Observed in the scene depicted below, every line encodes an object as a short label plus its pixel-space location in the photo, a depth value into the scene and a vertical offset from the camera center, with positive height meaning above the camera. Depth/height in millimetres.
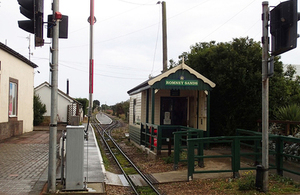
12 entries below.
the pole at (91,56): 8336 +1315
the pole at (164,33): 20258 +4726
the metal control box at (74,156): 6836 -963
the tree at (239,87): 14688 +1056
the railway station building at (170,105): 13609 +211
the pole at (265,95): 7133 +329
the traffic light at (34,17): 6277 +1718
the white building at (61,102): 41000 +768
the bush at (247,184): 7391 -1623
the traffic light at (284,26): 6445 +1660
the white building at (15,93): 16797 +889
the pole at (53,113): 6707 -92
